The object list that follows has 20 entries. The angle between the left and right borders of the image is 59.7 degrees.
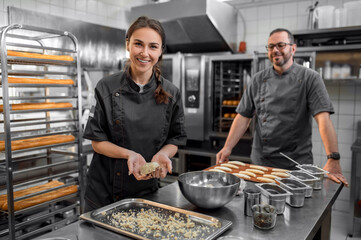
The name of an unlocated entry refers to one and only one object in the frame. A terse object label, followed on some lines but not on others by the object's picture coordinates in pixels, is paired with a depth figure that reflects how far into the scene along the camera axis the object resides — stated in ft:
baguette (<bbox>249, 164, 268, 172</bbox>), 7.11
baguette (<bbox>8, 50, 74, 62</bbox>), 8.84
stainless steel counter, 4.07
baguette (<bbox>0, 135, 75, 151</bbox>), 9.04
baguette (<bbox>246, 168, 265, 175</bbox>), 6.88
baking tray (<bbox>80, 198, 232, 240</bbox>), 3.99
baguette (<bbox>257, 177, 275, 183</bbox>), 6.17
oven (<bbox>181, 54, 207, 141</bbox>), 14.58
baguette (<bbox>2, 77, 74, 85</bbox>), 8.82
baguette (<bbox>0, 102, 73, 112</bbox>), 9.00
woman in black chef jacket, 5.54
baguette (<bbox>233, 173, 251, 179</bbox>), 6.49
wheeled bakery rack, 8.71
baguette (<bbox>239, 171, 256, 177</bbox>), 6.63
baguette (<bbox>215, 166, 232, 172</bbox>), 6.96
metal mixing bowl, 4.67
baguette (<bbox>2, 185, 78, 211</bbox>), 9.02
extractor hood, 14.30
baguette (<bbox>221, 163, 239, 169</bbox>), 7.35
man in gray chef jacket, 8.42
